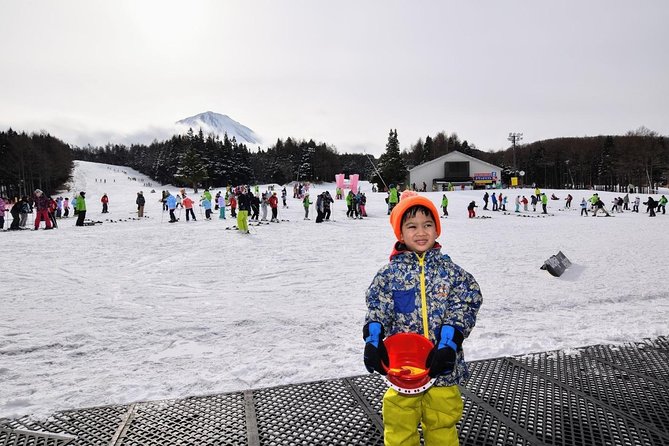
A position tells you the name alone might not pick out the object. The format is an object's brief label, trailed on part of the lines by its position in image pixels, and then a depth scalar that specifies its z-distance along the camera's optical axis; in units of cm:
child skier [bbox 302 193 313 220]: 2316
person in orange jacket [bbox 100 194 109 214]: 2866
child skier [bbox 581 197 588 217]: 2861
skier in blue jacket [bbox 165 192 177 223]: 2052
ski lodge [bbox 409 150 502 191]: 6738
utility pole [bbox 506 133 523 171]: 7062
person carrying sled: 210
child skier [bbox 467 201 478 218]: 2600
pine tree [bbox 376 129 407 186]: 6750
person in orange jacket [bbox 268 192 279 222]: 2150
